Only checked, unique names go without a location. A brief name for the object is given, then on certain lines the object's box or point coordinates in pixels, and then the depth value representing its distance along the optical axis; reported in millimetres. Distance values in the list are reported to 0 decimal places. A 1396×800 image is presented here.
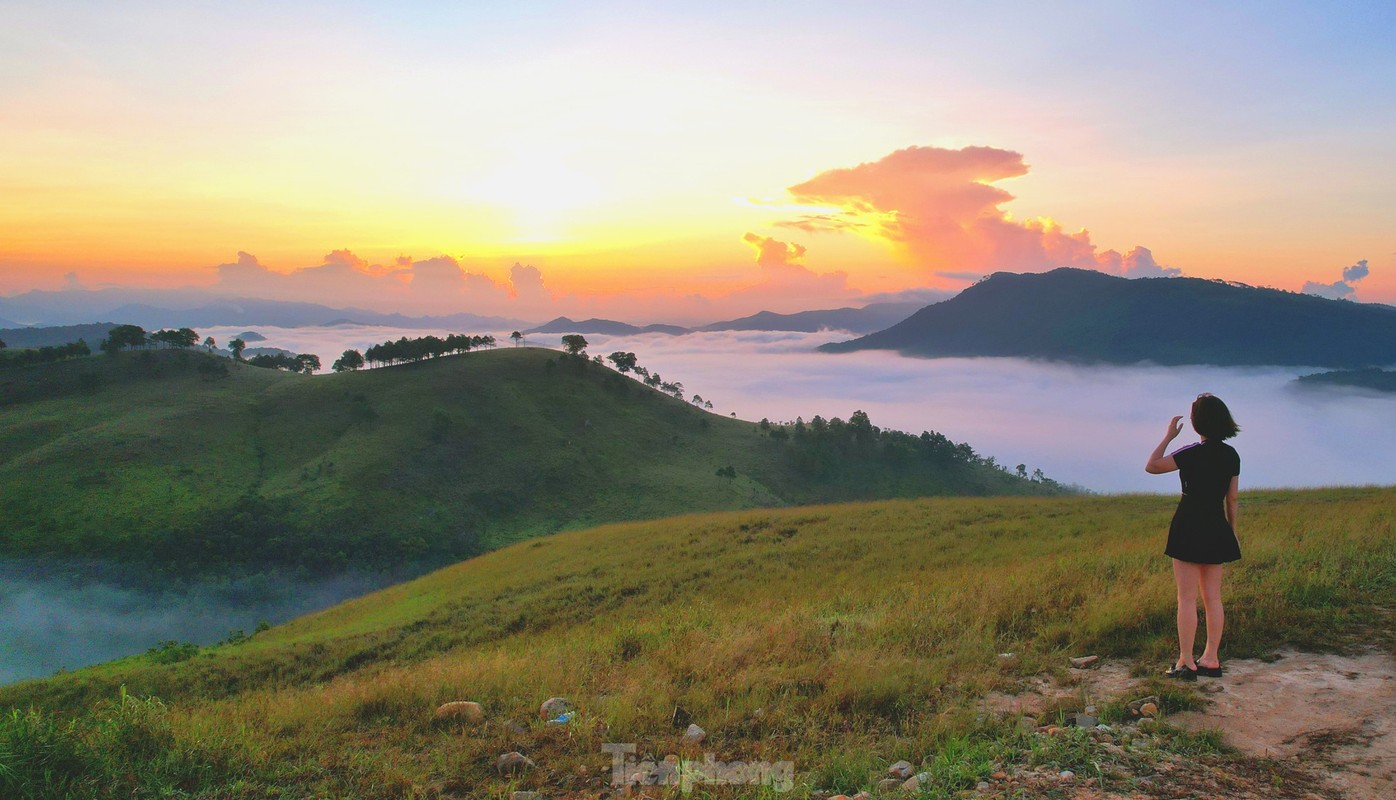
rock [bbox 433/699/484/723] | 6703
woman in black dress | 6379
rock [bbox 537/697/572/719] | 6711
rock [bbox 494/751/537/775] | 5602
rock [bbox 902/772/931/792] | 4836
